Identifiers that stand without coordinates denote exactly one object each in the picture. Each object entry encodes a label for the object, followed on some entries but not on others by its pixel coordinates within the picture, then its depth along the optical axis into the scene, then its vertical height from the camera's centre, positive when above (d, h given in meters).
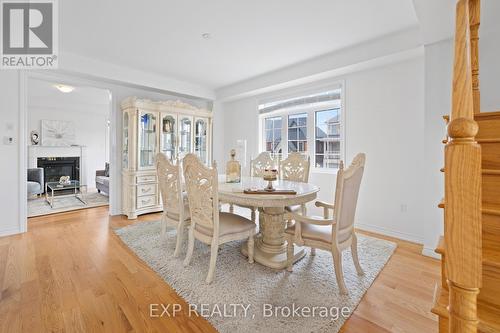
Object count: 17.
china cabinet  3.86 +0.43
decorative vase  2.78 -0.08
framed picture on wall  6.21 +0.84
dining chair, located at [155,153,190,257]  2.38 -0.34
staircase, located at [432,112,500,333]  0.93 -0.37
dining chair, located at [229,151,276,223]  3.52 +0.01
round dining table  1.97 -0.36
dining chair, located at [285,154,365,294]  1.74 -0.52
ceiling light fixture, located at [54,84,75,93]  4.23 +1.41
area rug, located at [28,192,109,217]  4.13 -0.82
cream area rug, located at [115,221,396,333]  1.51 -0.98
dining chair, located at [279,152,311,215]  3.14 -0.04
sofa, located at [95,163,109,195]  5.43 -0.42
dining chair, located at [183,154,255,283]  1.93 -0.45
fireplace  6.22 -0.11
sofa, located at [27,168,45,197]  5.40 -0.33
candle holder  2.25 -0.11
